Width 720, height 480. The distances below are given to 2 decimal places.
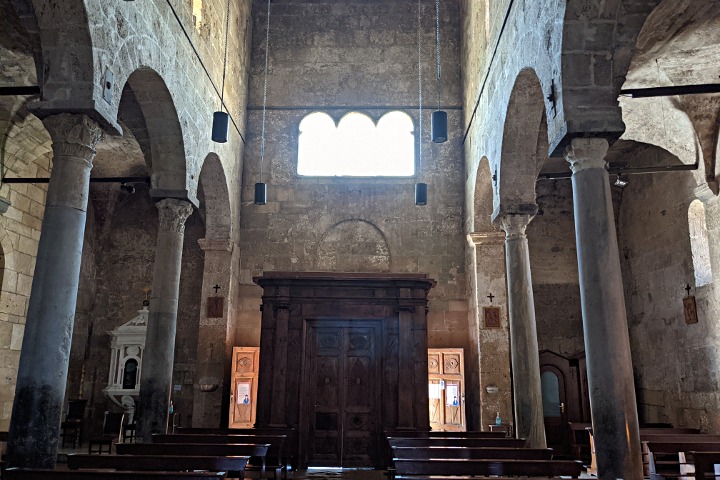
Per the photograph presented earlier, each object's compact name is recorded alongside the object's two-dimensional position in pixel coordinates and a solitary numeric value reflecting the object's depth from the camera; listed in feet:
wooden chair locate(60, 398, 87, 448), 45.39
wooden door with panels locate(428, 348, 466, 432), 45.75
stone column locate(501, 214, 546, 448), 32.73
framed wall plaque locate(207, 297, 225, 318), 47.39
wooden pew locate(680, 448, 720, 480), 22.61
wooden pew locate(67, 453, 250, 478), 20.30
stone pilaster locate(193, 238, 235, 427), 46.21
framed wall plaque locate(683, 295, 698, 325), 39.67
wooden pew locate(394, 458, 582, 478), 20.21
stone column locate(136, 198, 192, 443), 32.63
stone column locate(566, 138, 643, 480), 20.31
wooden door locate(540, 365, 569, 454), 47.44
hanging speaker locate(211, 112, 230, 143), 34.71
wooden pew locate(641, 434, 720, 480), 27.89
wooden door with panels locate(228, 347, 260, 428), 46.47
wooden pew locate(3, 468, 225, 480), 16.56
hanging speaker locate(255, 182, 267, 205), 44.68
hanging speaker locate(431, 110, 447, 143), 34.19
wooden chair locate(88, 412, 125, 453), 38.55
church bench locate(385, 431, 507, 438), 31.45
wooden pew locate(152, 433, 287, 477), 27.91
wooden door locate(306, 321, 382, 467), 36.37
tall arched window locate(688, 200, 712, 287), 39.68
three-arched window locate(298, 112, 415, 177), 53.52
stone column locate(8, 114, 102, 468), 21.12
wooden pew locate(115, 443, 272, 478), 23.71
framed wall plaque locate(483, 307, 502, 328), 44.65
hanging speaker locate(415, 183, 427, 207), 42.98
